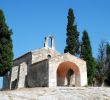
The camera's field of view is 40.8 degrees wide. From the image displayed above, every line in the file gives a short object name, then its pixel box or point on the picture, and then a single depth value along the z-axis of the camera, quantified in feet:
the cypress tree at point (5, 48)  48.83
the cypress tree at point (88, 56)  62.45
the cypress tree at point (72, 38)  62.89
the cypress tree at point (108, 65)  71.64
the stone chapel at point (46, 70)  51.02
